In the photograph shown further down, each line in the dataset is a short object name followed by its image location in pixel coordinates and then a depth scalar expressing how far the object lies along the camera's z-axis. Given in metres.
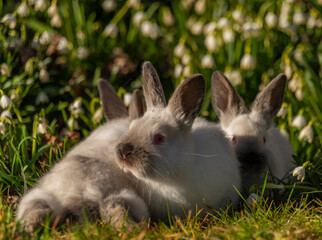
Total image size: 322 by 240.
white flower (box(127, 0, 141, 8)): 12.14
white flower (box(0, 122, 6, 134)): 8.30
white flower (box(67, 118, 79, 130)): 9.07
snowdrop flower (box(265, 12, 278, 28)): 11.27
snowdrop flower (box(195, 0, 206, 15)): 12.47
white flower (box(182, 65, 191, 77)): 10.67
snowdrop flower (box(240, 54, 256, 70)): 10.46
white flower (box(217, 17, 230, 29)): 11.01
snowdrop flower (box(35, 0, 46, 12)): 10.50
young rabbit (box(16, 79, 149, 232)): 6.14
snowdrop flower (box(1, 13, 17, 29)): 9.53
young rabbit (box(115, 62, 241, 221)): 6.38
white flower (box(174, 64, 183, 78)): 11.01
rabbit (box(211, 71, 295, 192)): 7.64
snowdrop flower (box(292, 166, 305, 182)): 7.13
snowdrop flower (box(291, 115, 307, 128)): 9.18
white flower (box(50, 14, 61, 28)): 10.90
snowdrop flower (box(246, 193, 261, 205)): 6.90
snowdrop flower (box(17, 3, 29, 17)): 10.16
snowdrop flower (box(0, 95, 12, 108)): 8.32
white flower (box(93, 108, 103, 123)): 9.18
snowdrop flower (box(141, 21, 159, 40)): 11.55
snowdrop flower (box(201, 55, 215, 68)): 10.66
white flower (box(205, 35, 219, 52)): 10.86
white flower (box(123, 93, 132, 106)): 9.45
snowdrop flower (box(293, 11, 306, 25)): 11.39
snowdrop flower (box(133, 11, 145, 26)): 11.79
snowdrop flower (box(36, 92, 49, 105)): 9.57
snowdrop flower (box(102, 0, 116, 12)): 12.09
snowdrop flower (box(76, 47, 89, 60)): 11.04
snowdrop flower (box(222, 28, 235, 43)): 10.88
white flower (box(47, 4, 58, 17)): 10.74
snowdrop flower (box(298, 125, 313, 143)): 8.83
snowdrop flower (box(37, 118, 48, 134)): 8.60
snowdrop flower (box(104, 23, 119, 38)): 11.40
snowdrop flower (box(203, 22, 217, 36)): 11.14
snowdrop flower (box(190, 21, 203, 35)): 12.16
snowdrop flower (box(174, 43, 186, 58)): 11.24
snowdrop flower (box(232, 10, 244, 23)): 11.23
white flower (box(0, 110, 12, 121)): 8.28
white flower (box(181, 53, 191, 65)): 10.81
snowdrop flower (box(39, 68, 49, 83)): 9.89
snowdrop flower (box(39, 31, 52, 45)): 10.58
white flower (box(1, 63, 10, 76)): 9.39
